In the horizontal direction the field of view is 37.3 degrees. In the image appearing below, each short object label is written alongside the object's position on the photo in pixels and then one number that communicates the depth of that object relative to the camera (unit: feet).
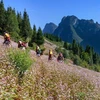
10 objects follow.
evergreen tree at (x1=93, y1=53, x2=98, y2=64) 223.24
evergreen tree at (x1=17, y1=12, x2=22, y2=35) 172.01
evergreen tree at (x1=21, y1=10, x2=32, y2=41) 164.63
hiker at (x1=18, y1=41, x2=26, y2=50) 42.16
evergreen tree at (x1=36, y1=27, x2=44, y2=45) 160.88
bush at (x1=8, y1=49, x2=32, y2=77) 18.54
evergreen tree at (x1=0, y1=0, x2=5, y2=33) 138.32
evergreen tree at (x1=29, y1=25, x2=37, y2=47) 157.60
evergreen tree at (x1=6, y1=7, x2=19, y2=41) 135.47
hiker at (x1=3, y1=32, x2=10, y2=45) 40.95
